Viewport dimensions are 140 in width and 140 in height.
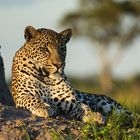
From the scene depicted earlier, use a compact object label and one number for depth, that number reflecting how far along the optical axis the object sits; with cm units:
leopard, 1585
